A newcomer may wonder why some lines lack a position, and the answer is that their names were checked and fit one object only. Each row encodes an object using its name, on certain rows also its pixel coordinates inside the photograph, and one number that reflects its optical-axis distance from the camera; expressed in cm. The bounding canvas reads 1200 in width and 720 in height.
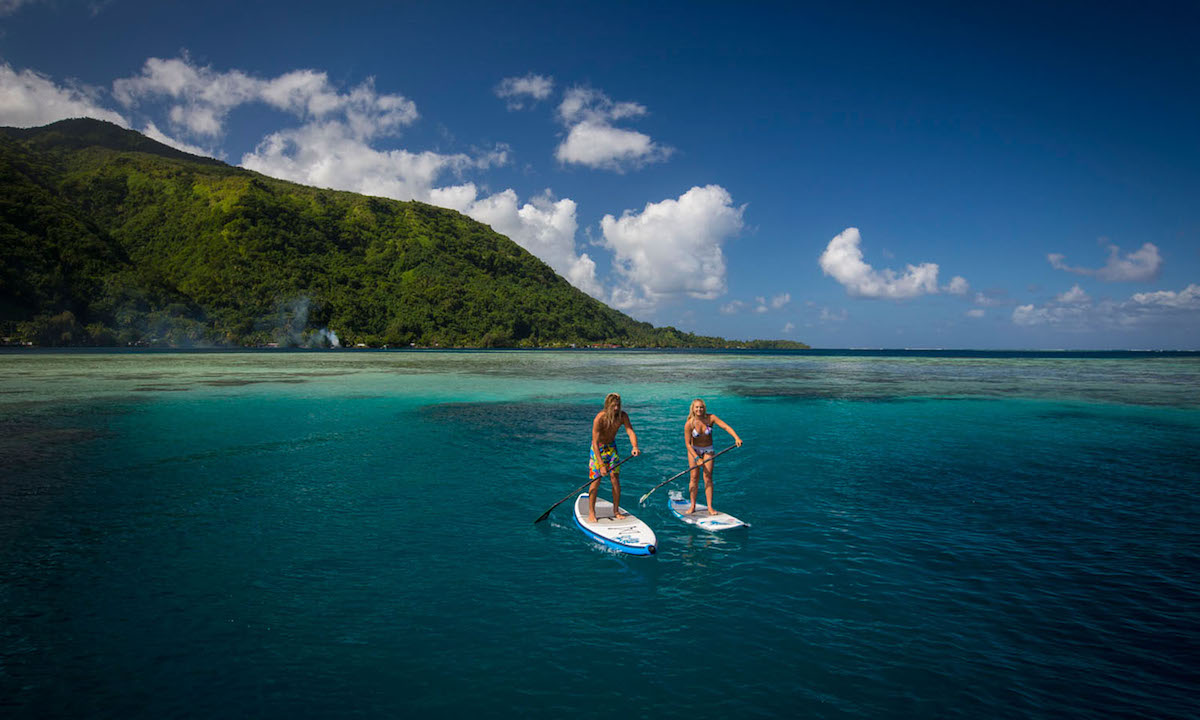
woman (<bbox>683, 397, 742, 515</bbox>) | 1407
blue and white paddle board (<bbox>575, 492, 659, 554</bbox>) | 1200
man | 1316
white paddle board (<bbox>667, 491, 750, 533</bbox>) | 1366
